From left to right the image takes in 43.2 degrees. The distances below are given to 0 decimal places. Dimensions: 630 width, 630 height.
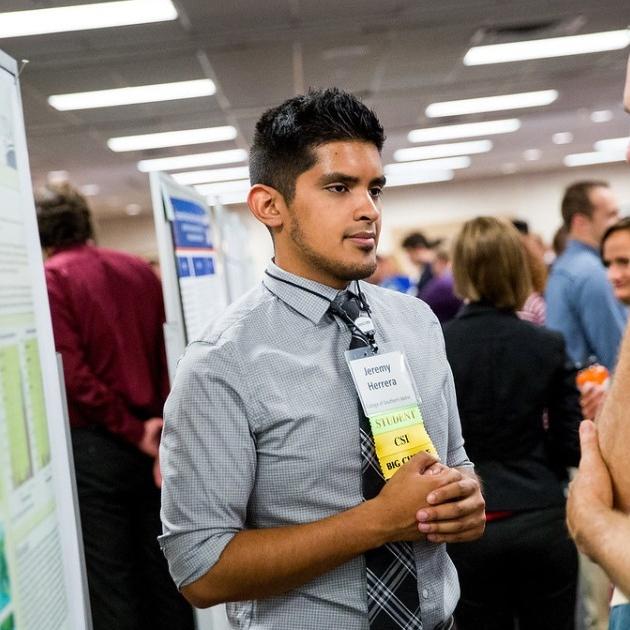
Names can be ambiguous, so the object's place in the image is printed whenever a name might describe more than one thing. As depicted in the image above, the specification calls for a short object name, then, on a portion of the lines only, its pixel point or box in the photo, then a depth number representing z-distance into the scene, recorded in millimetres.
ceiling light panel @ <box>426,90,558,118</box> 8273
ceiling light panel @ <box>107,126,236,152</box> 8367
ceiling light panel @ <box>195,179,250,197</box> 11953
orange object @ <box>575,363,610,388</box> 2357
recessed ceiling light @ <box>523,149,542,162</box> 12257
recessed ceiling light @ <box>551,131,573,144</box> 10930
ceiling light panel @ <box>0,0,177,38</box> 4785
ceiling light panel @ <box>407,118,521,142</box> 9570
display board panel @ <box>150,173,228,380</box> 2211
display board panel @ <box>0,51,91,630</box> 1099
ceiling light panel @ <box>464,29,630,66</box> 6441
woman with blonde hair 2148
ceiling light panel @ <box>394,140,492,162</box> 10906
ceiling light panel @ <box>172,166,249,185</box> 10781
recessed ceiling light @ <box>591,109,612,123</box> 9561
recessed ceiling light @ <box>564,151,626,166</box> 13344
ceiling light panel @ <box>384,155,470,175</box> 12305
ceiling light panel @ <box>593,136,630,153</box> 11984
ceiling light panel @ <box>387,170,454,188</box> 13717
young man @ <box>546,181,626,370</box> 3186
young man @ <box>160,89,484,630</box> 1230
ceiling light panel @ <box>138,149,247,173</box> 9648
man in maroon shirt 2555
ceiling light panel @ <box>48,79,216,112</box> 6570
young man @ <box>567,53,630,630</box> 940
